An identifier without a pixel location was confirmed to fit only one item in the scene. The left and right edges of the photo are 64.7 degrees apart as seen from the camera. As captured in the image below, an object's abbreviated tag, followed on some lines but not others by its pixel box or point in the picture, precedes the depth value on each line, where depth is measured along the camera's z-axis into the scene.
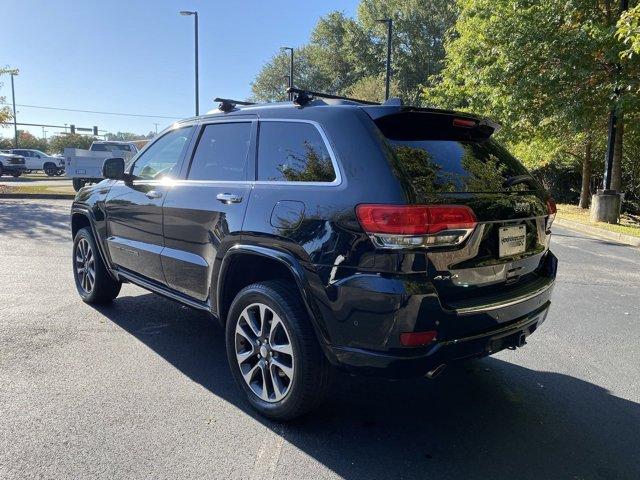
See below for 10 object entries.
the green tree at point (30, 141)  78.00
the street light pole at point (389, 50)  20.91
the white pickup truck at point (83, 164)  19.33
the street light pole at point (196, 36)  22.86
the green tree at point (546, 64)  12.78
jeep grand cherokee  2.48
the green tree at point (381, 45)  39.34
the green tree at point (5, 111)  20.31
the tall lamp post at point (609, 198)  13.76
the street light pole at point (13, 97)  52.00
